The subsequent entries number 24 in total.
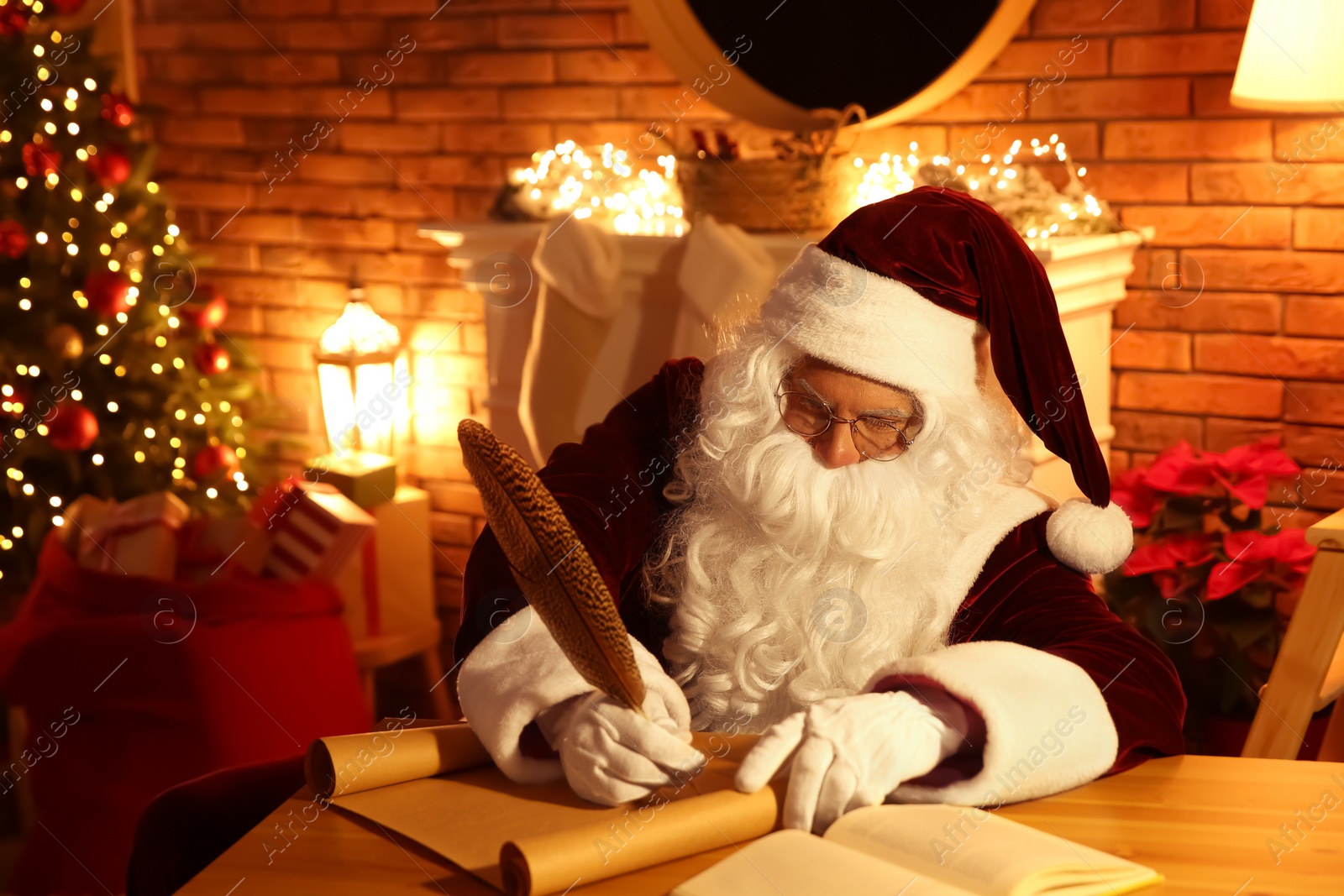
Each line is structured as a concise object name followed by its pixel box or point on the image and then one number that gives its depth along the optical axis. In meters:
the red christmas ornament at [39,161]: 3.47
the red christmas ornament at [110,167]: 3.56
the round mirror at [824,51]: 2.93
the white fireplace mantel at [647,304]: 2.71
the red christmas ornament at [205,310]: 3.86
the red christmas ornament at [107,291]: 3.53
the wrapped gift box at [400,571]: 3.38
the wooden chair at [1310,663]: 2.05
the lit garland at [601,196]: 3.25
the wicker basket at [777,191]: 2.77
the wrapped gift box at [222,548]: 2.78
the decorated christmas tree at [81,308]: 3.49
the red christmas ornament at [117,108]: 3.62
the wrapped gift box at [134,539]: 2.80
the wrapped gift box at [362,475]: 3.53
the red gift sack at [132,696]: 2.51
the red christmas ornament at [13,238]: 3.41
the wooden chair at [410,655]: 3.35
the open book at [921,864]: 0.98
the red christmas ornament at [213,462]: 3.79
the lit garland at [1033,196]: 2.67
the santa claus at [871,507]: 1.49
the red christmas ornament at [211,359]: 3.86
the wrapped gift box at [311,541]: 2.75
